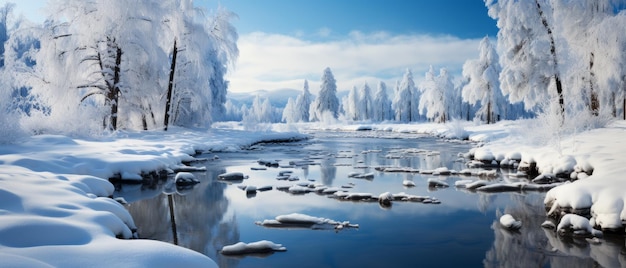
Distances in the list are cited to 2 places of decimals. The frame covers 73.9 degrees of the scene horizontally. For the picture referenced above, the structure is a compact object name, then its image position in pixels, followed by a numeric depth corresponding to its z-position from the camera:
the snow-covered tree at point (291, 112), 92.24
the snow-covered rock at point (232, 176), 12.66
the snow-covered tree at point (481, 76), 45.50
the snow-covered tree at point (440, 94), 62.28
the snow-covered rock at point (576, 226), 6.60
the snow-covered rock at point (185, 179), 11.73
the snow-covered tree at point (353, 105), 88.43
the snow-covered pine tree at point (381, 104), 91.25
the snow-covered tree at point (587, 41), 20.23
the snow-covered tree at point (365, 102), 88.94
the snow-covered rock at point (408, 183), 11.44
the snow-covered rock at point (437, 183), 11.40
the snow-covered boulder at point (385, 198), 9.23
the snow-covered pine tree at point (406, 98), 79.88
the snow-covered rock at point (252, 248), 6.02
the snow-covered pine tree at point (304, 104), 91.00
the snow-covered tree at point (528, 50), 22.03
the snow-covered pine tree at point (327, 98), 73.94
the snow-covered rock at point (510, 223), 7.26
